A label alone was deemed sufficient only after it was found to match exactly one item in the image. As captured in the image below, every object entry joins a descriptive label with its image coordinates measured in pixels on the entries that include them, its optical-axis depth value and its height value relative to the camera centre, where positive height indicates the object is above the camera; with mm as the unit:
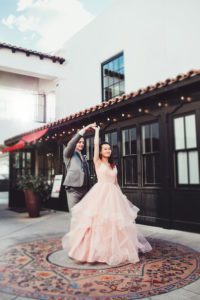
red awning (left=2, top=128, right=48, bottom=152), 11117 +1341
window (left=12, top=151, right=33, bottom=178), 13820 +420
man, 4953 -47
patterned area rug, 3379 -1365
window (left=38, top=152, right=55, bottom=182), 12291 +336
